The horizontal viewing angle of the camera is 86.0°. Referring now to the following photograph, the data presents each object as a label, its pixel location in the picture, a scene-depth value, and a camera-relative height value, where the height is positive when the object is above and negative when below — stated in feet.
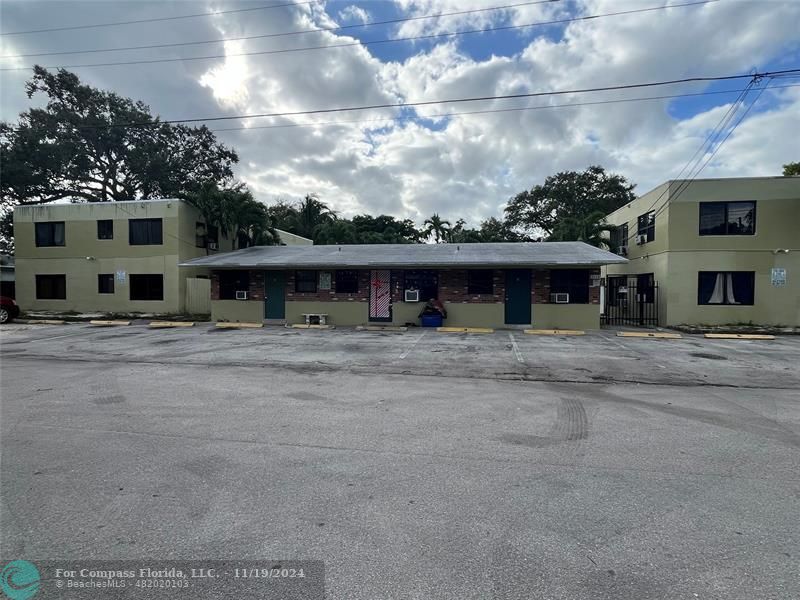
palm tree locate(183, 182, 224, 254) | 74.90 +15.03
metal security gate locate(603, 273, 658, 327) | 63.48 -2.24
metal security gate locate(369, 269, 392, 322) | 60.54 -1.29
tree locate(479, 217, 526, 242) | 135.33 +17.65
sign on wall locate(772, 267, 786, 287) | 56.70 +1.54
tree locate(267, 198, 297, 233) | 116.67 +22.75
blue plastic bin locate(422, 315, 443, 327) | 57.88 -4.47
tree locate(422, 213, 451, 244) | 111.65 +15.72
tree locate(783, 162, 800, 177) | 93.92 +26.44
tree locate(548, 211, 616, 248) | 75.92 +10.32
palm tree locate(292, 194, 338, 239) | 115.65 +19.15
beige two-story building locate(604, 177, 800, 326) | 56.54 +4.84
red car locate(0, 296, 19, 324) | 62.95 -3.50
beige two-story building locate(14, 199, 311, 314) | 74.23 +5.39
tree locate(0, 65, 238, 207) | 98.12 +34.12
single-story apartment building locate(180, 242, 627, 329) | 55.93 +0.40
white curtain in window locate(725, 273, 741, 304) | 58.12 +0.08
